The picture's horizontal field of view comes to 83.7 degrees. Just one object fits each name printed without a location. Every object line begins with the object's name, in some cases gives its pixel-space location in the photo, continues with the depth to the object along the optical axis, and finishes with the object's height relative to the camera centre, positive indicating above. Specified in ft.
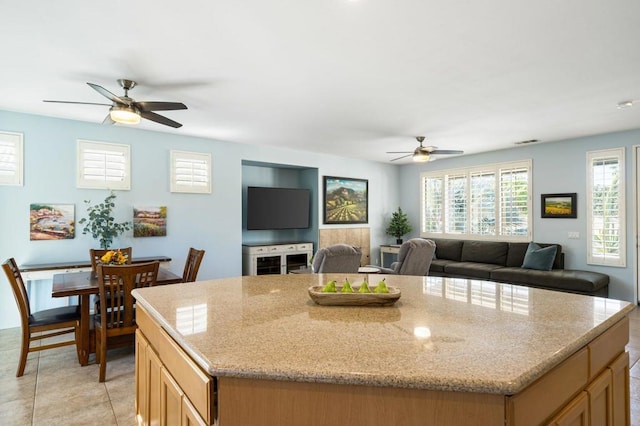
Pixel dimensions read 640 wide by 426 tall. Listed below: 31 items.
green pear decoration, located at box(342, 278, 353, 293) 5.83 -1.20
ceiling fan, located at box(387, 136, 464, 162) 17.71 +3.16
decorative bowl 5.59 -1.30
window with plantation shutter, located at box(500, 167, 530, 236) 20.83 +0.89
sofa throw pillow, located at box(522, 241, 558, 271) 18.43 -2.17
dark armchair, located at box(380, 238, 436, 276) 15.01 -1.76
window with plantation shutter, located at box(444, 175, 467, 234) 23.89 +0.81
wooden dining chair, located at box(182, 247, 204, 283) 12.71 -1.81
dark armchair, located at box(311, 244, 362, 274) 12.86 -1.58
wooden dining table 9.95 -2.13
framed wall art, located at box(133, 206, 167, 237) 16.51 -0.26
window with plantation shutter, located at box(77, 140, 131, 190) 15.29 +2.21
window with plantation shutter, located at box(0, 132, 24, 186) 13.76 +2.20
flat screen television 21.11 +0.49
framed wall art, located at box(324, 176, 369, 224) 23.94 +1.09
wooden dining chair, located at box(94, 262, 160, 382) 9.73 -2.46
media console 20.38 -2.52
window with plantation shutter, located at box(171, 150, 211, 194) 17.61 +2.21
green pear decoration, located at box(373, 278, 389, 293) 5.74 -1.18
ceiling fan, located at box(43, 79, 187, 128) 10.30 +3.17
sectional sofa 16.51 -2.82
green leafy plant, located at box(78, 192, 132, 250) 15.01 -0.32
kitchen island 3.24 -1.45
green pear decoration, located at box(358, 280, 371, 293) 5.82 -1.19
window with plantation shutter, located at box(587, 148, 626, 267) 17.26 +0.42
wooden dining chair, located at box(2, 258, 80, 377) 9.71 -3.02
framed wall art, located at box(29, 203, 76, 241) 14.30 -0.24
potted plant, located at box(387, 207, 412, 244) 26.37 -0.81
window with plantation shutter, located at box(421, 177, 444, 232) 25.34 +0.87
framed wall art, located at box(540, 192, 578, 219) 18.83 +0.57
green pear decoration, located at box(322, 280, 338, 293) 5.88 -1.20
